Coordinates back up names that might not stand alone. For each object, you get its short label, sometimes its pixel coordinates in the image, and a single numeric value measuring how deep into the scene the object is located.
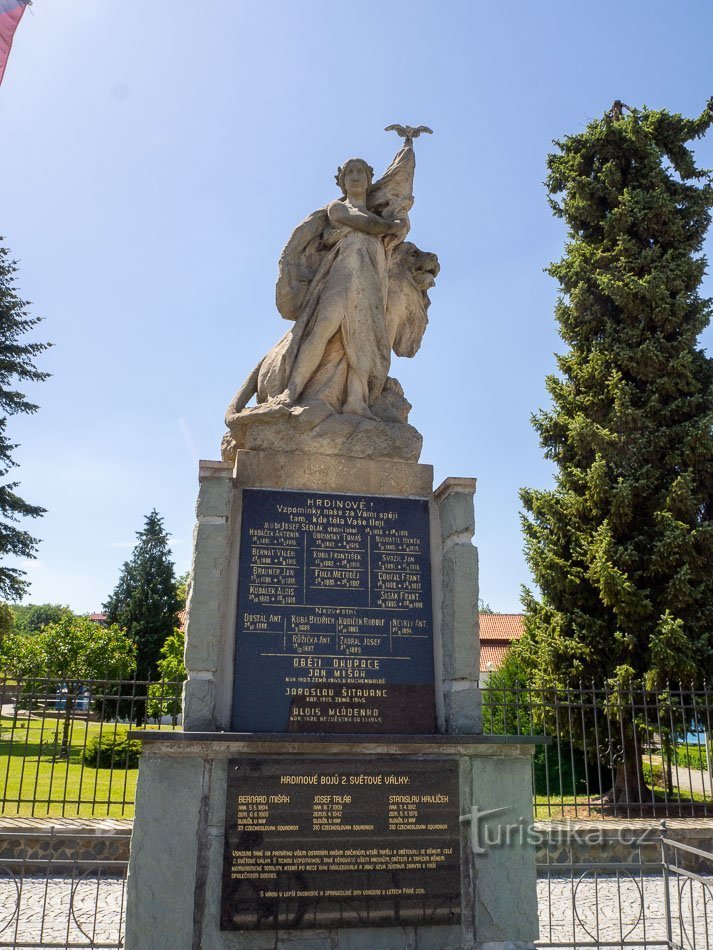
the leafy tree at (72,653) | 22.20
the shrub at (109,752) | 14.32
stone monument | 4.50
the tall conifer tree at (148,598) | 40.97
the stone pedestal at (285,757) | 4.41
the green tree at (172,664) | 26.27
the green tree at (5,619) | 24.50
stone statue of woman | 5.82
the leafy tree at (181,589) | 44.47
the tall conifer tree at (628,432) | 13.38
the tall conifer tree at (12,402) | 24.19
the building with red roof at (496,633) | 40.91
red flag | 8.58
